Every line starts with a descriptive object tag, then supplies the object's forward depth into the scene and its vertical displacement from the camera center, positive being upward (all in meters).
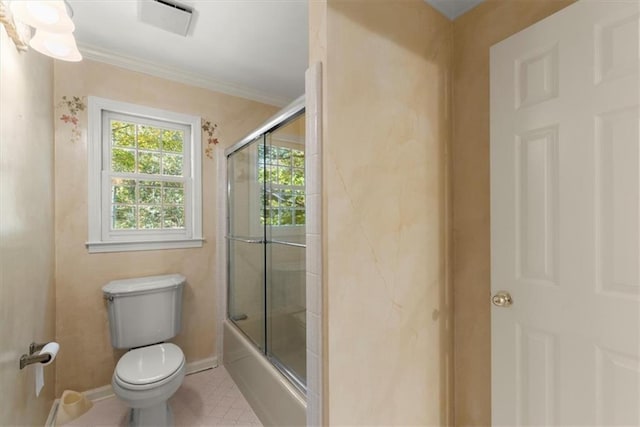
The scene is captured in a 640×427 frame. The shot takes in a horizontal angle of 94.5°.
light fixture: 0.96 +0.66
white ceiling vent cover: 1.48 +1.05
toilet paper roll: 1.08 -0.52
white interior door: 0.91 -0.02
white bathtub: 1.43 -0.97
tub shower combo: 1.59 -0.36
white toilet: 1.49 -0.81
